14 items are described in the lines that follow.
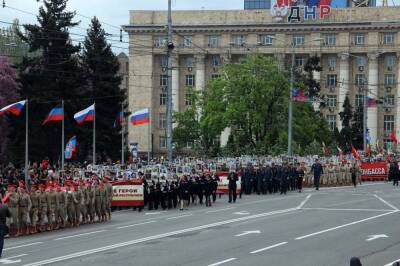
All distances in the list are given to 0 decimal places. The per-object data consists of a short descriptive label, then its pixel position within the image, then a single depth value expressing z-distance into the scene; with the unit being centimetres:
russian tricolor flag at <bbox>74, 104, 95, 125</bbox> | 4934
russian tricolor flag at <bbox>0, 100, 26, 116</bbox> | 4344
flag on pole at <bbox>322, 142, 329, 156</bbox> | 6894
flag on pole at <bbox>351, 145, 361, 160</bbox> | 6332
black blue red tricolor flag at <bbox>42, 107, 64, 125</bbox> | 4919
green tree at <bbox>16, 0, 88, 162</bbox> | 6706
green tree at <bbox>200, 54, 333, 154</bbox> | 7375
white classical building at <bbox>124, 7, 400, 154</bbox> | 10819
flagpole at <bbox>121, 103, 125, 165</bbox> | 6852
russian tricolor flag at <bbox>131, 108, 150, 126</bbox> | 4834
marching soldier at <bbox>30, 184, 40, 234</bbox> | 2764
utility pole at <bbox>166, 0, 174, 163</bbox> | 4234
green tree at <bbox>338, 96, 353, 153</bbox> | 10122
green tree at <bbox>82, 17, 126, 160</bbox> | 7219
